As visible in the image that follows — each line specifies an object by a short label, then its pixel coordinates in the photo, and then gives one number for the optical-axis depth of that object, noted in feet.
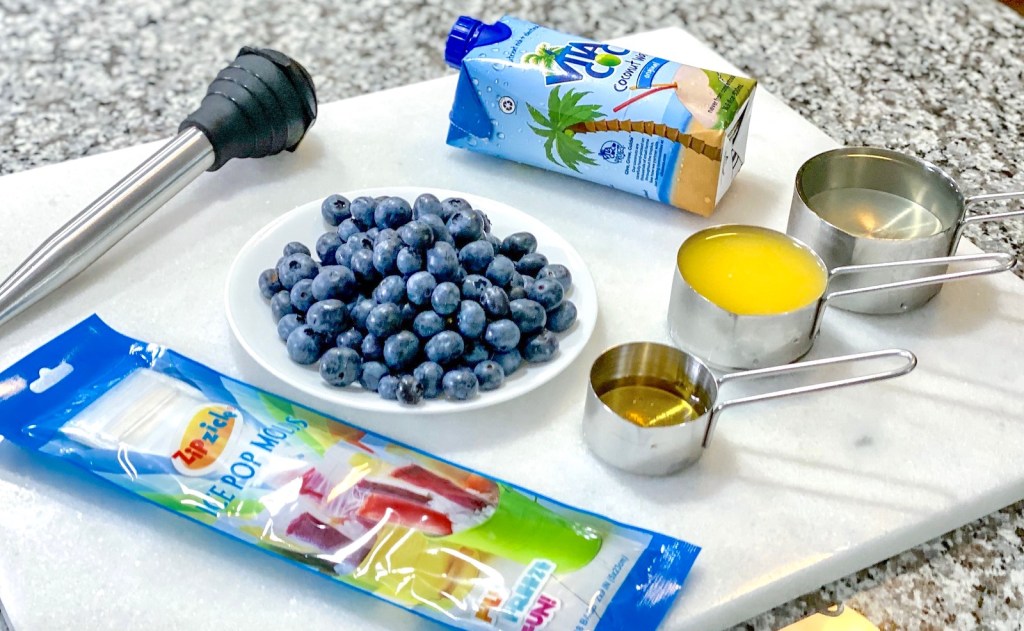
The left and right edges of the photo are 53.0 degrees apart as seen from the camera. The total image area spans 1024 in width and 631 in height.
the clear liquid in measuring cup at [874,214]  2.98
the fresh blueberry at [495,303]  2.56
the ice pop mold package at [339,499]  2.07
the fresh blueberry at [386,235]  2.64
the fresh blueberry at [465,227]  2.74
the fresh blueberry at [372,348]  2.50
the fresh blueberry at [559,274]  2.76
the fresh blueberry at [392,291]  2.56
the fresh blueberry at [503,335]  2.51
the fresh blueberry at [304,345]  2.51
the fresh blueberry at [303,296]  2.60
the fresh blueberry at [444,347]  2.48
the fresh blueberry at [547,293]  2.63
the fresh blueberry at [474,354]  2.53
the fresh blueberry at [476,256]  2.68
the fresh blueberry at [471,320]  2.52
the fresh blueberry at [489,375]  2.49
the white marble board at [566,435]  2.18
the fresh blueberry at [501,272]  2.66
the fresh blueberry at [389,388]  2.45
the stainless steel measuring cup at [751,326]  2.55
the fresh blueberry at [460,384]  2.45
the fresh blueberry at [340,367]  2.45
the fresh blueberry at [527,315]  2.56
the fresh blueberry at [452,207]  2.85
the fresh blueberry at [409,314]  2.55
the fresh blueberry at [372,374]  2.47
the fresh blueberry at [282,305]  2.64
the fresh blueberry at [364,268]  2.64
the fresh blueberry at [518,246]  2.83
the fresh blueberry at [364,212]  2.89
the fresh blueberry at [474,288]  2.59
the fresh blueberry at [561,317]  2.67
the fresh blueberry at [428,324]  2.51
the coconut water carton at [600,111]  3.02
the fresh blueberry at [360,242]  2.71
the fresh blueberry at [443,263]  2.57
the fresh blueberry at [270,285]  2.71
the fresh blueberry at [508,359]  2.55
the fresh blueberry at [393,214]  2.81
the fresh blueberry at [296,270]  2.66
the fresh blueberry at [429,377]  2.46
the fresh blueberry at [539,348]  2.57
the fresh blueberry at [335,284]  2.58
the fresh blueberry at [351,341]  2.52
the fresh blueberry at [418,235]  2.61
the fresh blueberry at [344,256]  2.68
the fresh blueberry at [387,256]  2.61
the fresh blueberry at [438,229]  2.68
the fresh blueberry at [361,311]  2.55
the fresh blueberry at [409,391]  2.43
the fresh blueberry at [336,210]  2.93
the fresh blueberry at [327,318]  2.51
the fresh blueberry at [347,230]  2.81
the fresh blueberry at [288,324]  2.57
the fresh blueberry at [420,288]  2.54
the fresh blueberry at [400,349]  2.47
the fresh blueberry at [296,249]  2.79
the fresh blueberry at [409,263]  2.59
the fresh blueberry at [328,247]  2.78
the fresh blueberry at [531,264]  2.78
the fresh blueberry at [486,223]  2.90
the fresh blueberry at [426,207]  2.84
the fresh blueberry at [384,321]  2.49
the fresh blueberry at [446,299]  2.52
